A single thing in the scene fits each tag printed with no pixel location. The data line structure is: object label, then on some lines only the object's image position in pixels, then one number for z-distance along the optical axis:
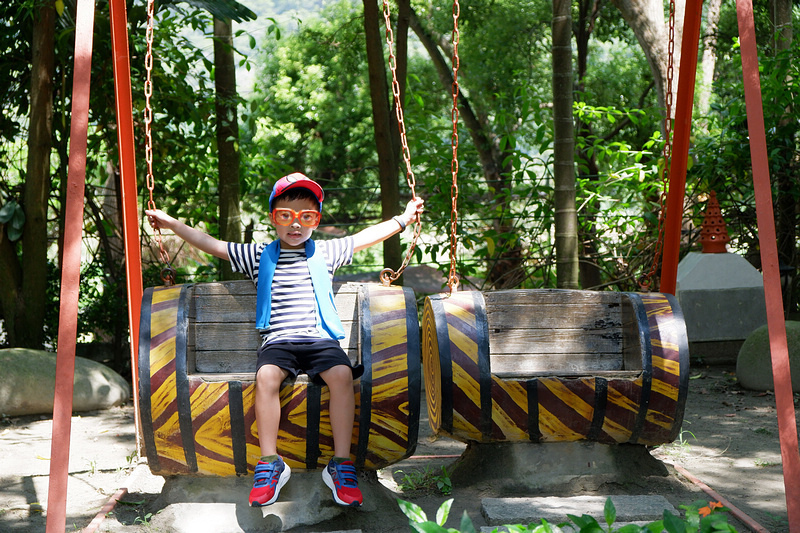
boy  3.05
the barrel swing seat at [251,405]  3.07
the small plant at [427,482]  3.69
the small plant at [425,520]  1.95
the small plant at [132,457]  4.35
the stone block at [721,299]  6.68
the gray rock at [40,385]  5.46
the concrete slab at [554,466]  3.56
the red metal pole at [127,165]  3.72
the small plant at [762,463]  4.08
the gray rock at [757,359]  5.74
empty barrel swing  3.34
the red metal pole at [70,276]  2.76
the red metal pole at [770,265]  2.72
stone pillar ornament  6.86
